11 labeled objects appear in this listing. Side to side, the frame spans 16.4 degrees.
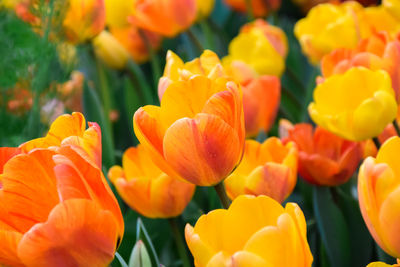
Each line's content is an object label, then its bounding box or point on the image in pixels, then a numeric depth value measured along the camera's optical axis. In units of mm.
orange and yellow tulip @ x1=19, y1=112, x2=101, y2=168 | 850
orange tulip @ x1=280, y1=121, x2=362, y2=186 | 991
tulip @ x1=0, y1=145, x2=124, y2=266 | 800
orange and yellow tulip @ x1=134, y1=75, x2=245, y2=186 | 857
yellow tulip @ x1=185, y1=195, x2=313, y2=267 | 804
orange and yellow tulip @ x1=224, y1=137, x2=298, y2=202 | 944
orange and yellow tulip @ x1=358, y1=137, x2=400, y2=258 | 826
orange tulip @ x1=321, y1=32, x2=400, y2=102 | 994
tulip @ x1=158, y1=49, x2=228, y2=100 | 909
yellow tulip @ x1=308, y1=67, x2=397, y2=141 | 951
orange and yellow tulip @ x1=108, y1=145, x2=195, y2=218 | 970
